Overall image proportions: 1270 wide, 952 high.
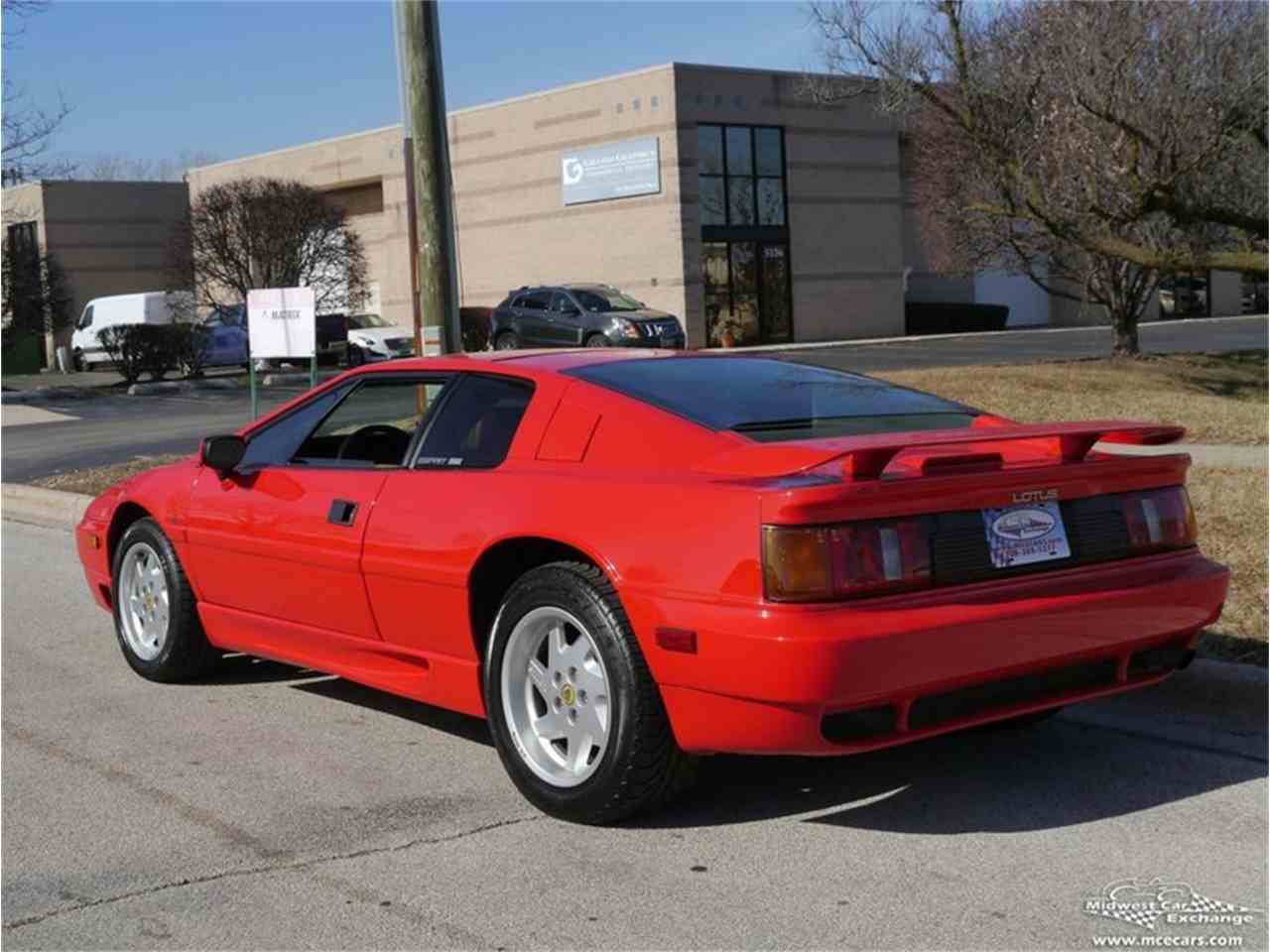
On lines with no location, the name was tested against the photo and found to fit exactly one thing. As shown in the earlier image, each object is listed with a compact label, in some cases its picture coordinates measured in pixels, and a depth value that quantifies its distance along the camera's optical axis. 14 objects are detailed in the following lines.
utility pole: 10.88
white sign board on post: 13.93
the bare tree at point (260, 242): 36.97
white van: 39.66
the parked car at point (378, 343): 37.97
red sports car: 4.35
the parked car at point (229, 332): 35.78
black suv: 31.59
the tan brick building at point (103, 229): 57.69
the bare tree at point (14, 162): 27.27
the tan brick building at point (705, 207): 43.12
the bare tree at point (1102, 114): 17.03
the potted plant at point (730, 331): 42.77
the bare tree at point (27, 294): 38.69
